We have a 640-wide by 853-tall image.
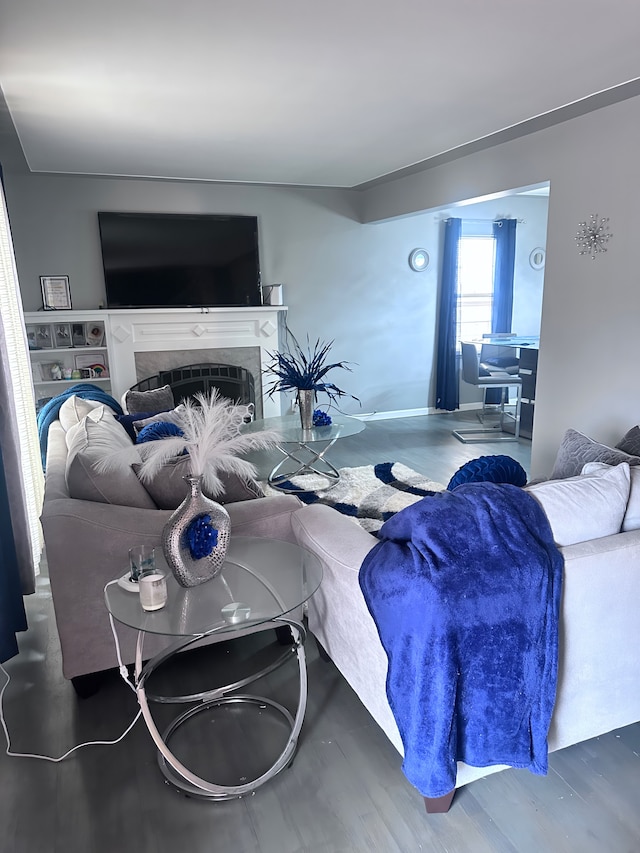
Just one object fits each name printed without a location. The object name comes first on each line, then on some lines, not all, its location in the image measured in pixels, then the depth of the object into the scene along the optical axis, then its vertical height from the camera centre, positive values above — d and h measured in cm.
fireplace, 572 -51
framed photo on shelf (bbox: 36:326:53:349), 555 -40
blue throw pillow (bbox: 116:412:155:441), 370 -80
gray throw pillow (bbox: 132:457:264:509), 227 -72
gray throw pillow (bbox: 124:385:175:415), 446 -81
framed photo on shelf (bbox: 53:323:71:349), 561 -39
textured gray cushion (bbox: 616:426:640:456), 251 -67
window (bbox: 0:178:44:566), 308 -55
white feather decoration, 187 -49
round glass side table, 169 -91
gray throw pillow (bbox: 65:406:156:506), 215 -67
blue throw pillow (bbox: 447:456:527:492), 208 -64
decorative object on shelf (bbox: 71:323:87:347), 567 -39
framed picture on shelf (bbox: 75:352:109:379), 570 -68
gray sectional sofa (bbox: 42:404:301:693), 202 -86
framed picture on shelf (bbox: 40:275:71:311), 549 +1
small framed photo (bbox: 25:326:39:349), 549 -39
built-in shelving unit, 546 -51
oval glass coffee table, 426 -103
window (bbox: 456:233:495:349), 726 -1
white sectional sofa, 165 -97
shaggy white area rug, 396 -145
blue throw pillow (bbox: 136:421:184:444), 305 -71
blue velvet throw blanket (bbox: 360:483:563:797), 152 -89
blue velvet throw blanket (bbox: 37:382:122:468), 396 -76
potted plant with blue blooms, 429 -69
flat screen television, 568 +29
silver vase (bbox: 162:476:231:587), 183 -75
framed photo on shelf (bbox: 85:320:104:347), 569 -39
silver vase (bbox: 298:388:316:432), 433 -84
